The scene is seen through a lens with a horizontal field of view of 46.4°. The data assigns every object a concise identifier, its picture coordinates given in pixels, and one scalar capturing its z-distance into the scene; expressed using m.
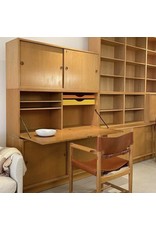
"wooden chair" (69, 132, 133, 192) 1.76
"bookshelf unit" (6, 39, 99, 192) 2.07
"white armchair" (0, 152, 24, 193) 1.68
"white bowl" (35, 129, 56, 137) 2.03
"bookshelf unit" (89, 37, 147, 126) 2.95
